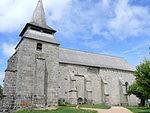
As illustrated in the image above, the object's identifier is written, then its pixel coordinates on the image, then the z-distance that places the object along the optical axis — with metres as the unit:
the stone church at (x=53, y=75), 17.06
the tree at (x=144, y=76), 12.55
